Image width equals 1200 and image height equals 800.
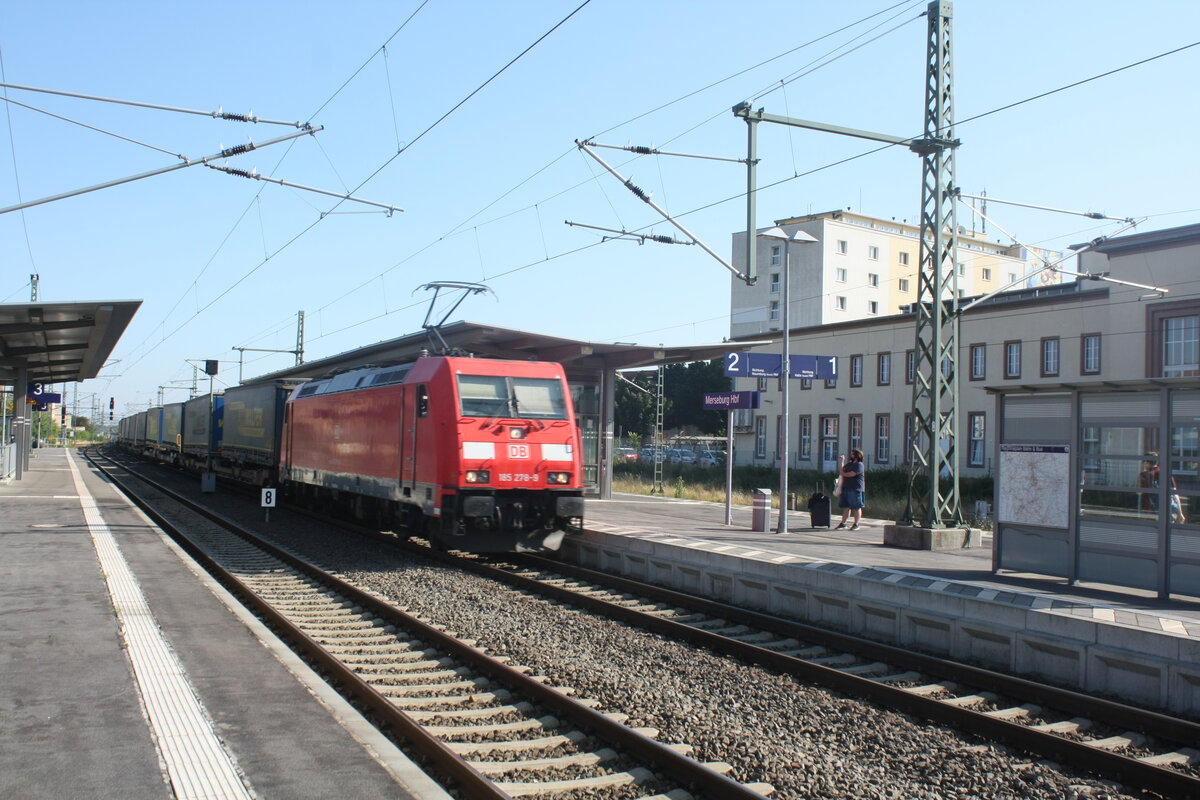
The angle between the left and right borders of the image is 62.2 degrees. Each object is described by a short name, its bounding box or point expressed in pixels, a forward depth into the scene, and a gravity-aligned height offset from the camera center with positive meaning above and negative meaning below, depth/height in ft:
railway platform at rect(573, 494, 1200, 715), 25.55 -4.93
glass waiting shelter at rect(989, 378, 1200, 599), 33.14 -0.92
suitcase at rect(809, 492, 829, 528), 64.39 -4.10
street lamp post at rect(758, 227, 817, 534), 56.95 +3.93
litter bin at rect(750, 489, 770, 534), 58.70 -3.87
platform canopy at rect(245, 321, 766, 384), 72.13 +7.40
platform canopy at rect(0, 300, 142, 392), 60.85 +6.97
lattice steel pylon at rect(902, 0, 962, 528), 53.11 +9.24
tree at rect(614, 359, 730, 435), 270.05 +12.32
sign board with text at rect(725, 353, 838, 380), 61.00 +5.11
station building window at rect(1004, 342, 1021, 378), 132.26 +12.81
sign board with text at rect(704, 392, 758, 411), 64.95 +3.05
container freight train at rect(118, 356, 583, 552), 47.88 -0.69
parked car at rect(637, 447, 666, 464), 207.08 -2.34
